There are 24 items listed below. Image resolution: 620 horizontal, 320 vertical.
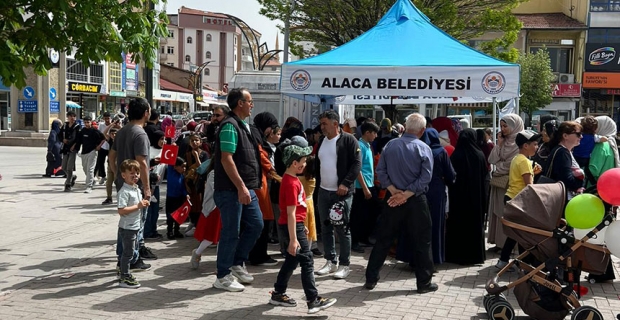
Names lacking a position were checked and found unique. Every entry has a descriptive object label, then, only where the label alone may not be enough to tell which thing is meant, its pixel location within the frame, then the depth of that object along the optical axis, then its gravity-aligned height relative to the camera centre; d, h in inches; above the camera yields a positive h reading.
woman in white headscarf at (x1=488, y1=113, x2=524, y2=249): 291.1 -17.3
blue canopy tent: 319.6 +28.9
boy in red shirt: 205.9 -39.7
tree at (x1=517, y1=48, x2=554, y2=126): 1483.8 +117.9
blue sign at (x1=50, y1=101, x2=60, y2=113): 1236.8 +28.2
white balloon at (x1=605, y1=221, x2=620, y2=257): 184.9 -33.8
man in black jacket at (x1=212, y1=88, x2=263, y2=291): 221.3 -23.1
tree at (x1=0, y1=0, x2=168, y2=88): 257.8 +40.1
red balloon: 183.4 -17.7
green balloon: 188.7 -26.2
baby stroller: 195.3 -42.2
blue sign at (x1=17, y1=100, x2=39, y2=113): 1163.9 +26.1
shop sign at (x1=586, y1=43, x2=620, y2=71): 1630.2 +197.6
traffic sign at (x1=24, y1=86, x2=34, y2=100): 1113.4 +49.4
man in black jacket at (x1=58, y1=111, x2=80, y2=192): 516.1 -28.3
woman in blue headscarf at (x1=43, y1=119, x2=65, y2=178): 628.7 -35.6
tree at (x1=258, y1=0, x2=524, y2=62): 681.6 +128.9
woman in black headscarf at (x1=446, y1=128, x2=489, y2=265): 284.7 -36.4
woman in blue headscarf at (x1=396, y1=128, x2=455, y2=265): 266.1 -31.7
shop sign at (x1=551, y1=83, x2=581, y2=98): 1648.6 +106.2
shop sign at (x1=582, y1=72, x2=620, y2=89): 1630.2 +133.7
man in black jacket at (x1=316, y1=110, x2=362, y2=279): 260.1 -26.4
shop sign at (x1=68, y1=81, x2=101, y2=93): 1605.6 +91.8
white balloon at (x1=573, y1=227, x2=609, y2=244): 194.2 -34.7
